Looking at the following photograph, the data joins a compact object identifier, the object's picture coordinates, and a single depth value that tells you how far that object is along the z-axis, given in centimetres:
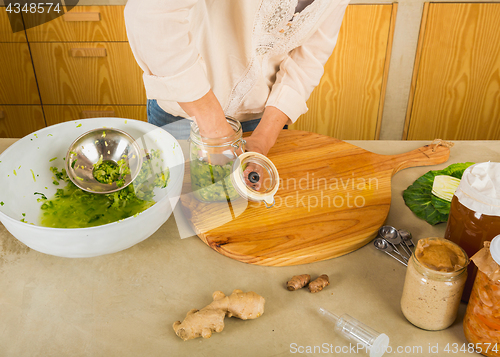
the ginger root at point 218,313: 60
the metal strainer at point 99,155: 84
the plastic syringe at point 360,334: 58
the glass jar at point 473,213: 55
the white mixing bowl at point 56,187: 64
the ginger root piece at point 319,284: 69
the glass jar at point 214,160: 83
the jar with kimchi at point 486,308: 50
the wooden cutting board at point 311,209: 78
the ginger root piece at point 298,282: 69
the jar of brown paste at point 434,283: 56
